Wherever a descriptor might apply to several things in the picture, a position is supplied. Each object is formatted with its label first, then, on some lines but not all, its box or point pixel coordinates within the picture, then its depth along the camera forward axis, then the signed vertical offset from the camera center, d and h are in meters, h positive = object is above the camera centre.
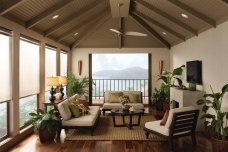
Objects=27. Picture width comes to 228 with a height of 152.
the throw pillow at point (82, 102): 4.14 -0.72
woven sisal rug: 3.41 -1.35
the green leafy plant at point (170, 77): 4.98 -0.05
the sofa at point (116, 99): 5.00 -0.81
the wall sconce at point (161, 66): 6.60 +0.41
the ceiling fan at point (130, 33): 3.71 +1.03
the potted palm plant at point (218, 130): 2.69 -0.97
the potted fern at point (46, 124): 3.16 -0.98
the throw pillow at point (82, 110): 3.88 -0.86
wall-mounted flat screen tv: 4.09 +0.12
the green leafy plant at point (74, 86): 5.73 -0.38
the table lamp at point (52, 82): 3.90 -0.15
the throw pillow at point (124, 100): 4.37 -0.69
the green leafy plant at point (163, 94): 5.76 -0.69
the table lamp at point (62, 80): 4.29 -0.11
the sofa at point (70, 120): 3.45 -1.00
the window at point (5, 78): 2.85 -0.05
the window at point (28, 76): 3.46 +0.00
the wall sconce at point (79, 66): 6.61 +0.42
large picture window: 7.18 +0.09
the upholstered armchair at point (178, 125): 2.94 -0.97
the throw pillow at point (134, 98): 5.32 -0.77
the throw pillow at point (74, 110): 3.67 -0.82
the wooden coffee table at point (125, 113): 3.93 -0.95
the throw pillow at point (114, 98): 5.33 -0.77
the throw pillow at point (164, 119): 3.18 -0.90
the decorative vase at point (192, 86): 4.19 -0.28
